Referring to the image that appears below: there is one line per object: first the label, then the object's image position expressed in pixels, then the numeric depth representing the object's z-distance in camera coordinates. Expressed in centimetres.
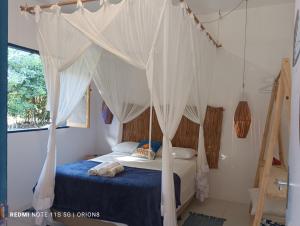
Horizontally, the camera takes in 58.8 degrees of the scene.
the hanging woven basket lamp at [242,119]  380
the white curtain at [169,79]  245
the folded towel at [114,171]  297
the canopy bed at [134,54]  244
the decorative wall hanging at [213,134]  413
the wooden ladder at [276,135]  175
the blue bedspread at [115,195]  258
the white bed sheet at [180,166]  333
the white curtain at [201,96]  331
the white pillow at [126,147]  432
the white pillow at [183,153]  395
